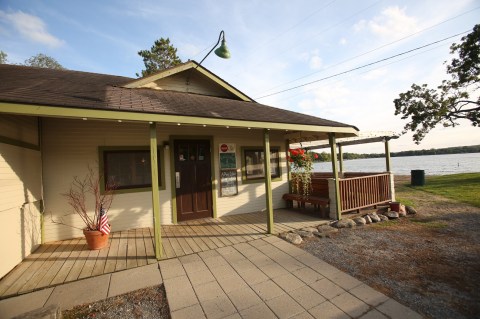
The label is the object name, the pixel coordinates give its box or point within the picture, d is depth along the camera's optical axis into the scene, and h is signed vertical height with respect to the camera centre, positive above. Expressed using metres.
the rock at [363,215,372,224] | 6.14 -1.76
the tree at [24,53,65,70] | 25.97 +13.16
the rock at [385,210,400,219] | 6.55 -1.76
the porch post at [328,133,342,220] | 6.22 -0.37
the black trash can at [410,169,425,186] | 13.27 -1.39
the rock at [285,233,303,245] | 4.71 -1.70
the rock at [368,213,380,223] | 6.21 -1.74
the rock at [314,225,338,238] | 5.19 -1.76
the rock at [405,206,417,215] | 6.96 -1.77
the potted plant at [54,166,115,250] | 5.21 -0.57
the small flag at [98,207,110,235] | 4.56 -1.14
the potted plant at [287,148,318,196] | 7.13 -0.23
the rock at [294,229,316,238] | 5.09 -1.71
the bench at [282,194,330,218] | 6.44 -1.29
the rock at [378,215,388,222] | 6.38 -1.80
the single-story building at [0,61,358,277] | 3.85 +0.55
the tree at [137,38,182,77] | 21.97 +11.17
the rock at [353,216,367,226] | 6.00 -1.75
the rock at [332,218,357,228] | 5.74 -1.72
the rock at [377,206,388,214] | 6.96 -1.71
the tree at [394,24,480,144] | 15.11 +4.07
